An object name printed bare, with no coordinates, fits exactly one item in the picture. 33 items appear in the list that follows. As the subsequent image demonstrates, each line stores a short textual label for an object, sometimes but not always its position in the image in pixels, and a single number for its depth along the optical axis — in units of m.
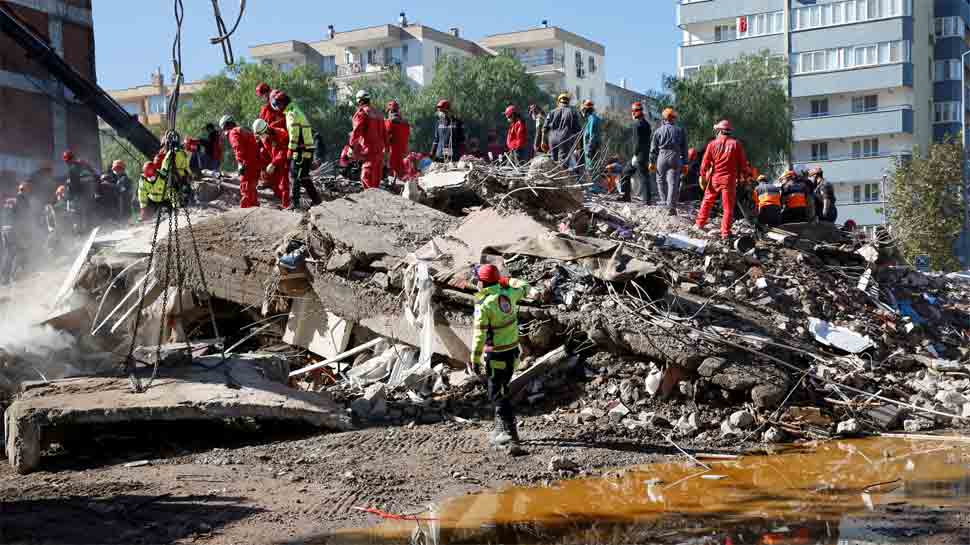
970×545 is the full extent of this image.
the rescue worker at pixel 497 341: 8.28
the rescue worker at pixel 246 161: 13.55
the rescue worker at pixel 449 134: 16.81
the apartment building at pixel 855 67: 48.44
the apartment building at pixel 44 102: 25.42
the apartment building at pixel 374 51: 68.31
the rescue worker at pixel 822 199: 16.58
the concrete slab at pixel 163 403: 7.96
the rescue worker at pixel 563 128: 15.28
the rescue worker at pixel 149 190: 14.02
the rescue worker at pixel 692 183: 17.34
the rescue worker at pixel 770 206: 14.75
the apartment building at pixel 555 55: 72.38
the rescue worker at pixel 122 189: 17.08
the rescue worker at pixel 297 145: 12.84
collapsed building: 9.12
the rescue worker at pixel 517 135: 16.75
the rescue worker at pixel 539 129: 16.08
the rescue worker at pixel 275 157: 13.63
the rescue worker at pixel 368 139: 14.89
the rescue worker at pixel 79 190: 16.62
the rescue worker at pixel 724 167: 12.96
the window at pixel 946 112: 53.41
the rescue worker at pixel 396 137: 15.89
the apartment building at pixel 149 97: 78.06
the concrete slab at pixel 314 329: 11.27
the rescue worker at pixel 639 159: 15.44
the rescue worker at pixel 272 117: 13.80
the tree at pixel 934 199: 28.44
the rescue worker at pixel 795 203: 15.18
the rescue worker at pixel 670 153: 14.70
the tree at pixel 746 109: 37.16
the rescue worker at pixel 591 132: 15.42
